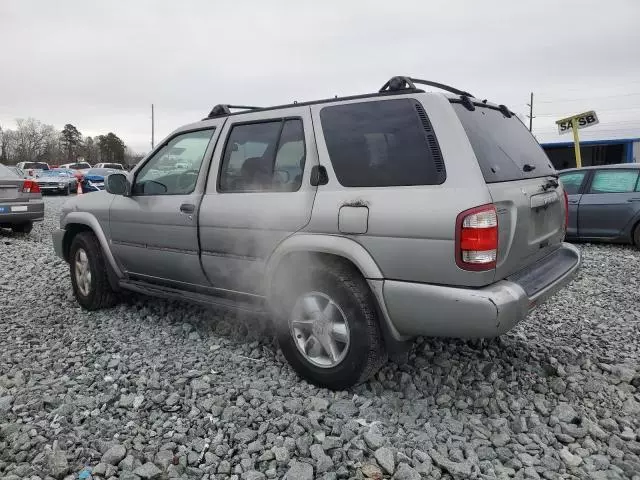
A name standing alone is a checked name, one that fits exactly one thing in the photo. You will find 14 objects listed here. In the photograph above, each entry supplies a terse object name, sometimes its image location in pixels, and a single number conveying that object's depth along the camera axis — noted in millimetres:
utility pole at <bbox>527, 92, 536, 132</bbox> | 58094
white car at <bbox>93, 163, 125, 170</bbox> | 34281
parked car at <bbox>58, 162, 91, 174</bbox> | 36406
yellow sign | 14602
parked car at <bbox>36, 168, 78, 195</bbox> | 23984
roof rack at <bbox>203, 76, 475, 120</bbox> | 2967
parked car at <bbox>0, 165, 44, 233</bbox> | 8977
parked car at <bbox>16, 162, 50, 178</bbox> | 31461
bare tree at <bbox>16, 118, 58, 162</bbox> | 86988
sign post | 14460
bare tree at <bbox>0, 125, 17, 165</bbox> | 78338
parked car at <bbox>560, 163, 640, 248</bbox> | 8008
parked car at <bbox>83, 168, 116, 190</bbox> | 26172
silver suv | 2625
